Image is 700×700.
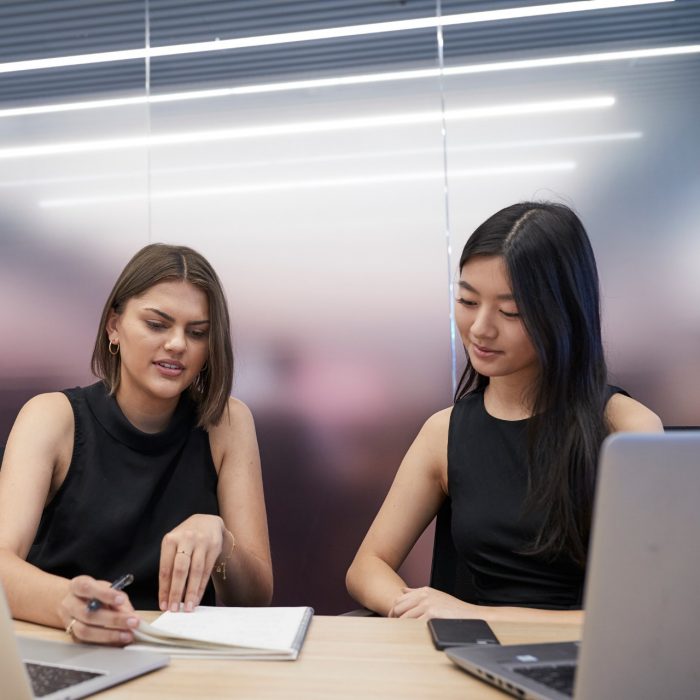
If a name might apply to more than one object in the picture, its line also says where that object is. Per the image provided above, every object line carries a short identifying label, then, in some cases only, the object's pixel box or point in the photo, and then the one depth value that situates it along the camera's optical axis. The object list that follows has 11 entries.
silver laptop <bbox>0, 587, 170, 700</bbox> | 0.79
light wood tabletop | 0.95
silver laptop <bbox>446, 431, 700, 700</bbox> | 0.69
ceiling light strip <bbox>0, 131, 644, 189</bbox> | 2.76
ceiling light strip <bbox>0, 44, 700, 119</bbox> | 2.76
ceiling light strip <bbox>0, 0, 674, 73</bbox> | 2.80
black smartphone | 1.14
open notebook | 1.10
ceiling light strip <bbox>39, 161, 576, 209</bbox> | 2.78
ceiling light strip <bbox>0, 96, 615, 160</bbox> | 2.78
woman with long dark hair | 1.68
